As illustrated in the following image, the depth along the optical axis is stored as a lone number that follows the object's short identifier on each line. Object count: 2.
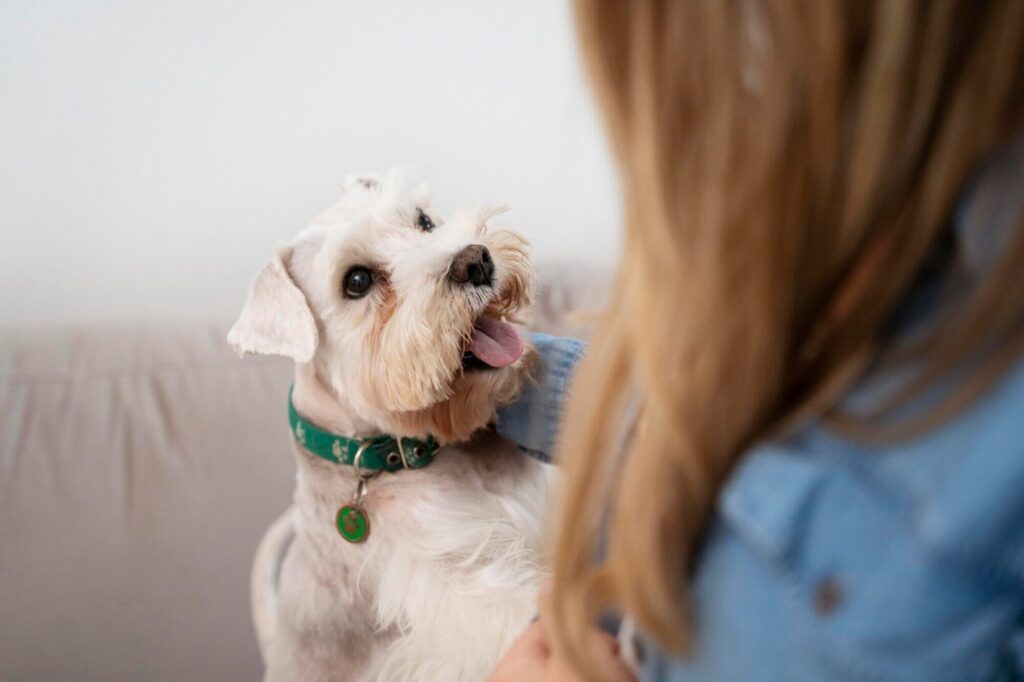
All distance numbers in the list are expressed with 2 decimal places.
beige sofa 1.36
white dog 1.04
